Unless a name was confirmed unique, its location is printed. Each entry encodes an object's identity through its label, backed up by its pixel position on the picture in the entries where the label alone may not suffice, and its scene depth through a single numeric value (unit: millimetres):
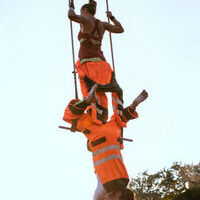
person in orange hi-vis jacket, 9687
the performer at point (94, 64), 10937
